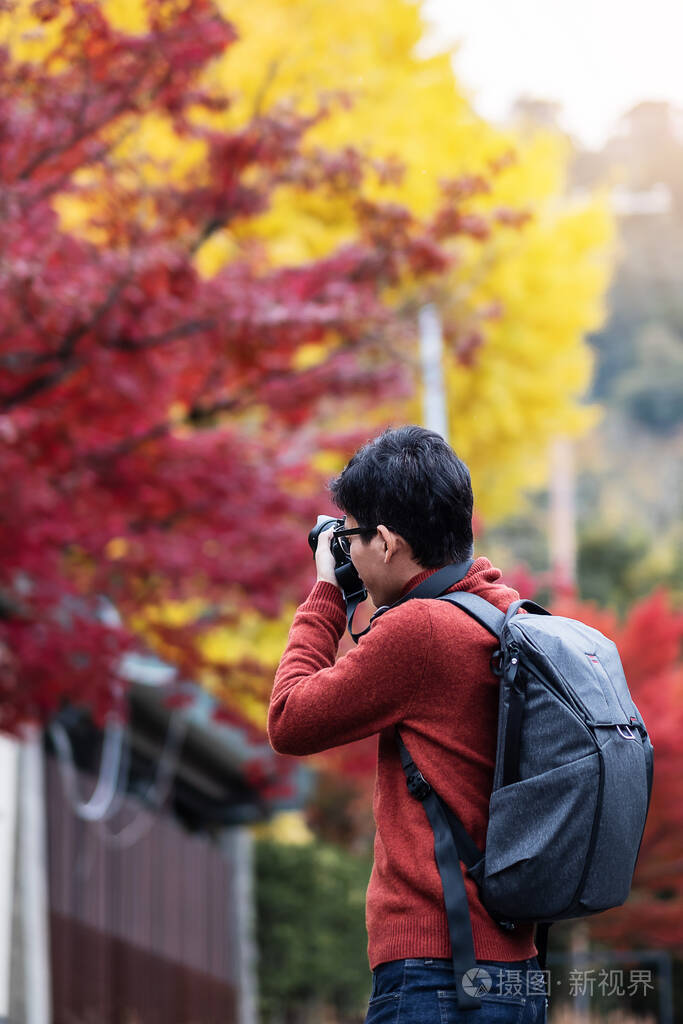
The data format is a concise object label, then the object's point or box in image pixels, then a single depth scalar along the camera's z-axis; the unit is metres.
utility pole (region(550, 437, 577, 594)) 46.59
